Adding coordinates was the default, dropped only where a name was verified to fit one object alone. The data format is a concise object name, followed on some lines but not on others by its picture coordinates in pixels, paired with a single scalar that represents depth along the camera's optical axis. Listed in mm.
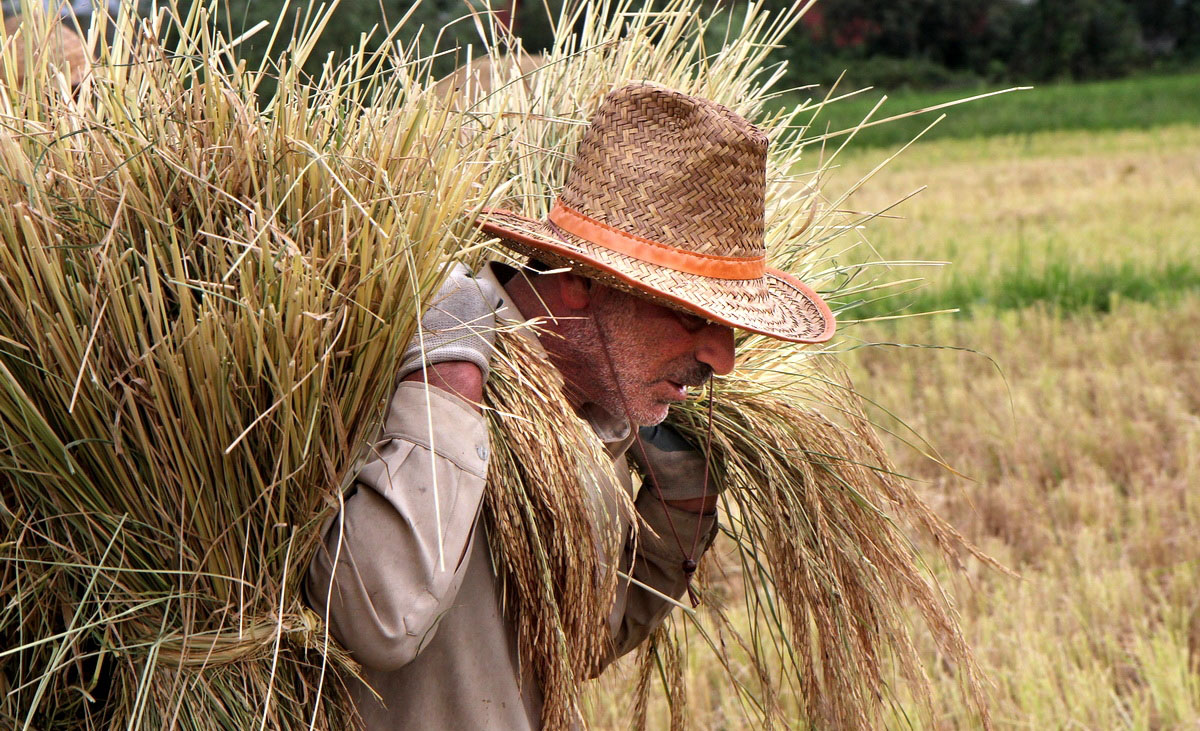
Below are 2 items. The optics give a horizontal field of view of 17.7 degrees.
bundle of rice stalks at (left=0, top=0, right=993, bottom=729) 3434
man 3556
